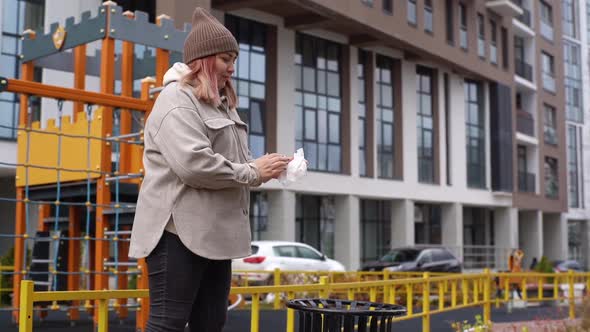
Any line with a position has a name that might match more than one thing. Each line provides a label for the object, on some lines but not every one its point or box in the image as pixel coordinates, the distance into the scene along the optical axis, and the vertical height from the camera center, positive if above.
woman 3.29 +0.17
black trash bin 3.73 -0.41
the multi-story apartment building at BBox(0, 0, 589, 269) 30.52 +5.19
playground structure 9.34 +0.94
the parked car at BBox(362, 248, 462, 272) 25.31 -0.96
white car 21.44 -0.79
